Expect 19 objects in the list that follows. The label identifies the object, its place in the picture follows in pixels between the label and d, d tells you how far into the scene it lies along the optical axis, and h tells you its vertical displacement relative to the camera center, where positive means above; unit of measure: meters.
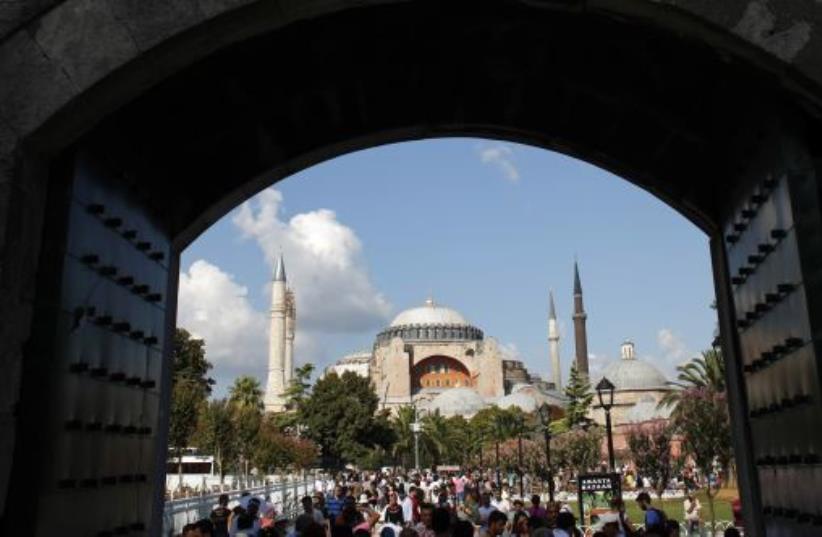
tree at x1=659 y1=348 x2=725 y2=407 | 35.00 +4.07
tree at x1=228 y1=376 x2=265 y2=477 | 44.12 +2.61
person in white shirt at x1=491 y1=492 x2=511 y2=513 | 17.26 -0.74
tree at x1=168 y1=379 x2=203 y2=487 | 36.84 +2.72
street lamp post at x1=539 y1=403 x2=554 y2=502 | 29.13 +1.83
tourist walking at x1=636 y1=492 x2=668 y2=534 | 7.67 -0.54
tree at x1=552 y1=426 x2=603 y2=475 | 45.91 +0.95
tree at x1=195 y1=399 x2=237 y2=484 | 41.81 +2.18
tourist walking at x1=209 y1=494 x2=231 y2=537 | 11.30 -0.61
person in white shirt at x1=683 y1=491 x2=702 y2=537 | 18.88 -1.09
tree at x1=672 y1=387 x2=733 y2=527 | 27.84 +1.32
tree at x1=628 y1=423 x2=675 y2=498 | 33.16 +0.62
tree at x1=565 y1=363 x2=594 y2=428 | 74.12 +6.48
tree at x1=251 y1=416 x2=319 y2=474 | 48.12 +1.46
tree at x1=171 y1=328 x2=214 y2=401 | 49.56 +7.11
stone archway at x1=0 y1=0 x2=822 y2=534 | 4.24 +2.19
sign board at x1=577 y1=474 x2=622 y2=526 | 14.53 -0.34
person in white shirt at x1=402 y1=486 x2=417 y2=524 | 15.11 -0.67
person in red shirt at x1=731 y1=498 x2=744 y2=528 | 14.56 -0.90
